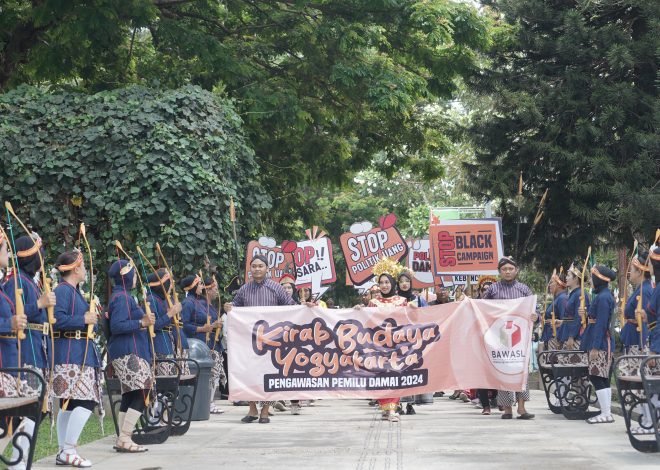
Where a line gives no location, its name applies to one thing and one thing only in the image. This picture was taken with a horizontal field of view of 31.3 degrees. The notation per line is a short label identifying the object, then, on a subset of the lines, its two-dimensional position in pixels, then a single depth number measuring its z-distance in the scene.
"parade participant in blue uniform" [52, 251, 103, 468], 10.72
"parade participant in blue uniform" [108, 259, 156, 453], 11.73
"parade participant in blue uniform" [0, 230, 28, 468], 8.97
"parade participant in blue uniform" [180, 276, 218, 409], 17.03
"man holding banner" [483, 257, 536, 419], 16.36
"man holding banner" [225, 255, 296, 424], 16.08
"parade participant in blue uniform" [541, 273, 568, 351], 17.77
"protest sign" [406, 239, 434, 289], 26.00
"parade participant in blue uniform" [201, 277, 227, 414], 17.64
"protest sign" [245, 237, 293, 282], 22.27
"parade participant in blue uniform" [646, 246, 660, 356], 11.34
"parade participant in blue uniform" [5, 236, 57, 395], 9.53
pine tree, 23.75
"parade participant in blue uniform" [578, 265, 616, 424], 14.72
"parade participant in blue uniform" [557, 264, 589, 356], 16.83
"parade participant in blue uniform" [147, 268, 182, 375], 13.33
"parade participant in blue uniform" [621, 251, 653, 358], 12.75
